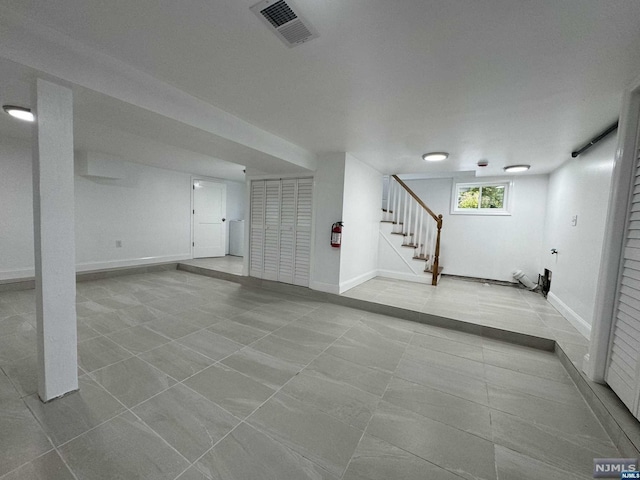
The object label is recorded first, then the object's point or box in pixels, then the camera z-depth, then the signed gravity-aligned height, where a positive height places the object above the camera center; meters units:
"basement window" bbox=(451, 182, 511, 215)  5.05 +0.69
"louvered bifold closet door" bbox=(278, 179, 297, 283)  4.31 -0.15
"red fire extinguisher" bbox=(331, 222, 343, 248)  3.78 -0.17
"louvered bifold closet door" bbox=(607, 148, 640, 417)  1.53 -0.59
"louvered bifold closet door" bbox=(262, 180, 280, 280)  4.47 -0.19
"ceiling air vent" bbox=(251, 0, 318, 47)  1.22 +1.07
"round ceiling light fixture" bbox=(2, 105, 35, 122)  2.32 +0.93
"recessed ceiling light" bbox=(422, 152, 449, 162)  3.55 +1.07
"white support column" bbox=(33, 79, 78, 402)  1.49 -0.16
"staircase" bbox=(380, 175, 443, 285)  4.94 -0.07
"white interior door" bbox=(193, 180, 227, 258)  6.40 -0.03
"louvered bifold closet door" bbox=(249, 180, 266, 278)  4.63 -0.19
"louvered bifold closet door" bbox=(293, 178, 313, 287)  4.16 -0.18
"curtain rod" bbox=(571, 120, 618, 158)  2.41 +1.07
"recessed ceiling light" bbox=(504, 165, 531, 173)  4.06 +1.08
